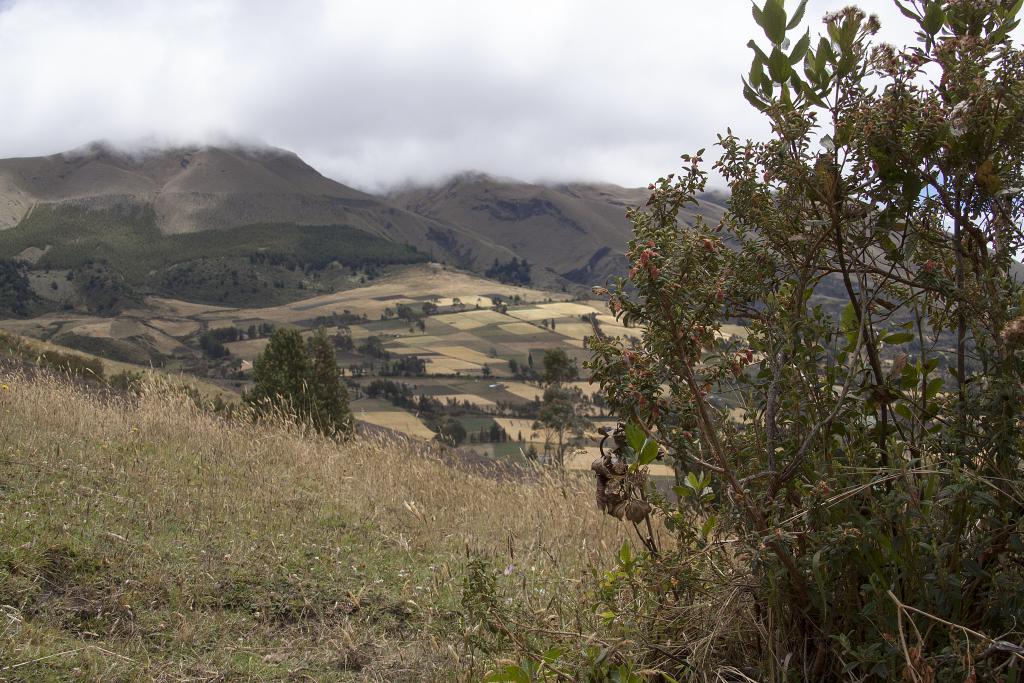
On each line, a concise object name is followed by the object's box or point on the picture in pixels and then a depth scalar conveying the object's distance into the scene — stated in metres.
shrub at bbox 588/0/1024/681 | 2.31
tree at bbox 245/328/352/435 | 18.91
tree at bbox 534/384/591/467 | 18.20
